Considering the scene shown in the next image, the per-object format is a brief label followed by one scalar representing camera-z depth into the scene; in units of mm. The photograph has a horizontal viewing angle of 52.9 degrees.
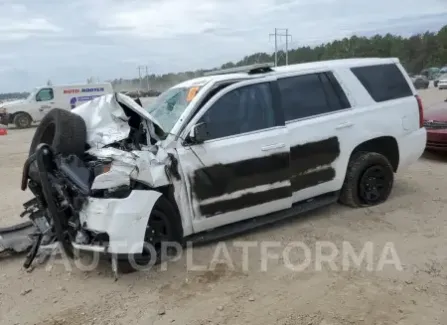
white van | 21328
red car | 8047
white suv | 3947
